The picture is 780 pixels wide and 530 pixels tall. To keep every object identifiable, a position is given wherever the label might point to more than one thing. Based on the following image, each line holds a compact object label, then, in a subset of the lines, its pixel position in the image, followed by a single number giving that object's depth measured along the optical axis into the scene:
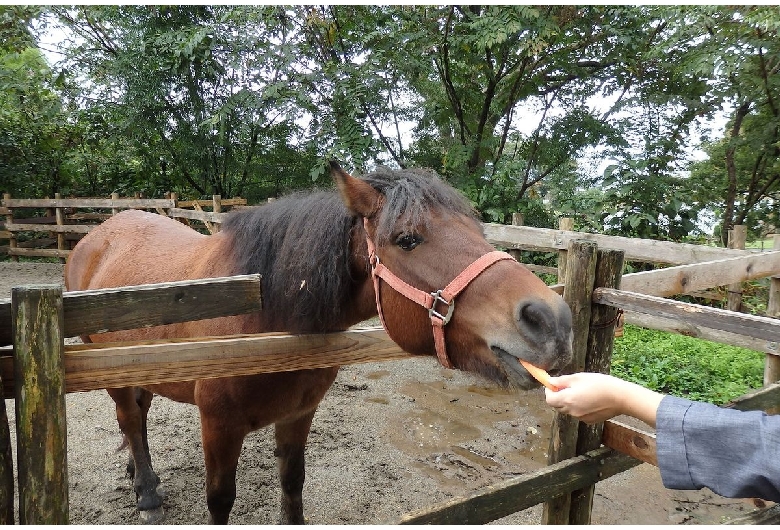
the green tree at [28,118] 13.60
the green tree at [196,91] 10.47
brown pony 1.59
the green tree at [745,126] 7.35
